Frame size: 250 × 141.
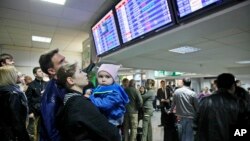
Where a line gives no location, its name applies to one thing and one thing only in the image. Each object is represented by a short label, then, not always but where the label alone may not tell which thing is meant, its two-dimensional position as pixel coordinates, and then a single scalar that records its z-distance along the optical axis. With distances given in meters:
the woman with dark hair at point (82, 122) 1.04
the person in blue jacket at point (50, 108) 1.16
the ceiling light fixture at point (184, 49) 4.10
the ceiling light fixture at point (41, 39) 5.01
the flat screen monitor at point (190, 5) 1.69
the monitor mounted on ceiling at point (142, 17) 2.11
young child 1.53
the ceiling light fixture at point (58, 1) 3.05
